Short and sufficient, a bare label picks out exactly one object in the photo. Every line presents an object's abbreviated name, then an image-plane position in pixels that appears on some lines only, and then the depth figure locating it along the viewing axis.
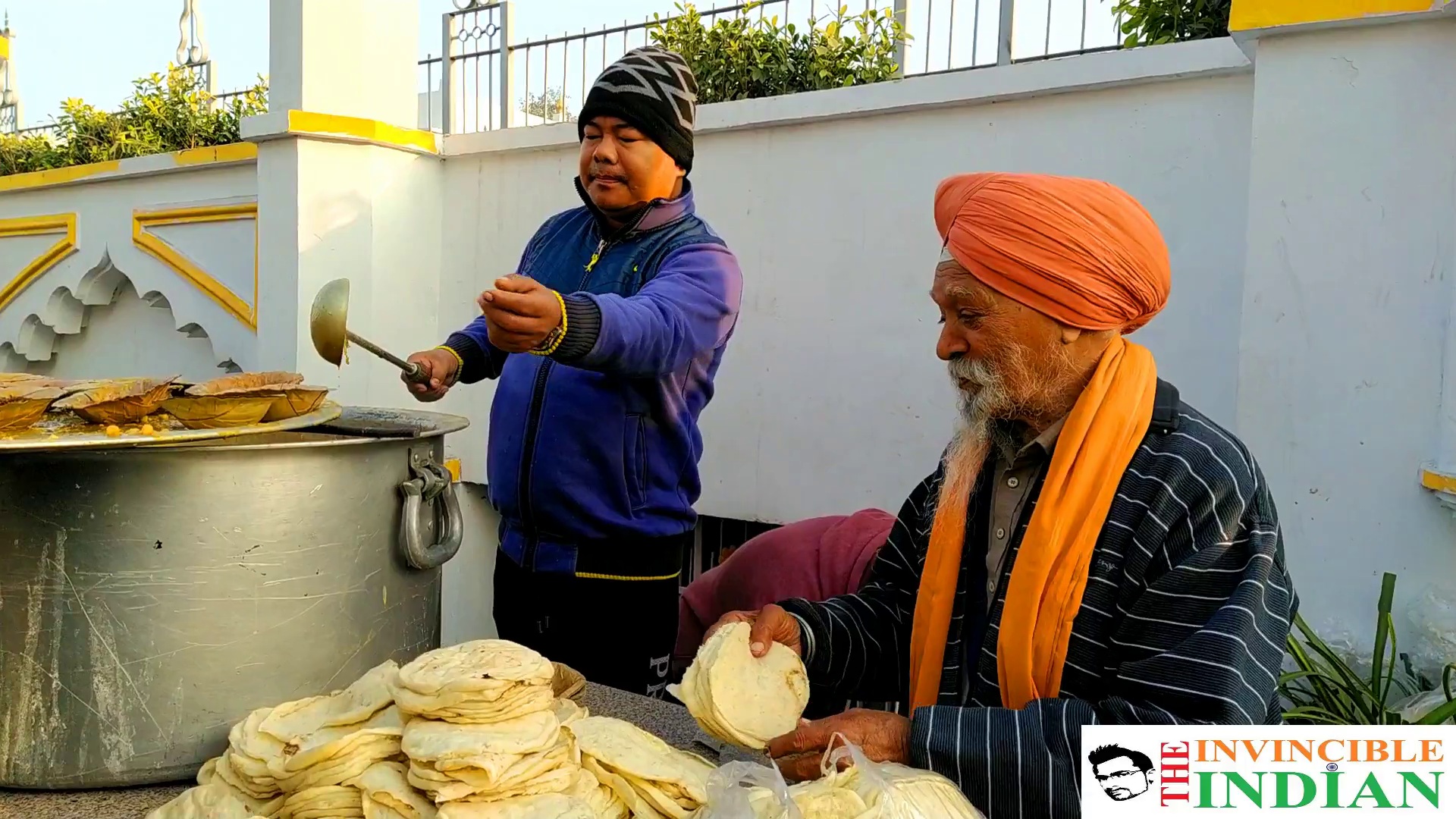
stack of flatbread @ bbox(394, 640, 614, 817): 1.18
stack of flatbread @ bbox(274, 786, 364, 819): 1.25
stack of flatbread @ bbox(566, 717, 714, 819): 1.29
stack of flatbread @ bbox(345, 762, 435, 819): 1.21
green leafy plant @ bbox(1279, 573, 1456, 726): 2.42
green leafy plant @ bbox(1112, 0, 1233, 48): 3.00
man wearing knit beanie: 2.18
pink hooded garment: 2.79
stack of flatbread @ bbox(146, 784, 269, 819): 1.30
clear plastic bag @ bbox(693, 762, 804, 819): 1.16
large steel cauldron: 1.37
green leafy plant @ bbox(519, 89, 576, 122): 4.67
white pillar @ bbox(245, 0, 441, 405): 4.47
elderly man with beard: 1.31
